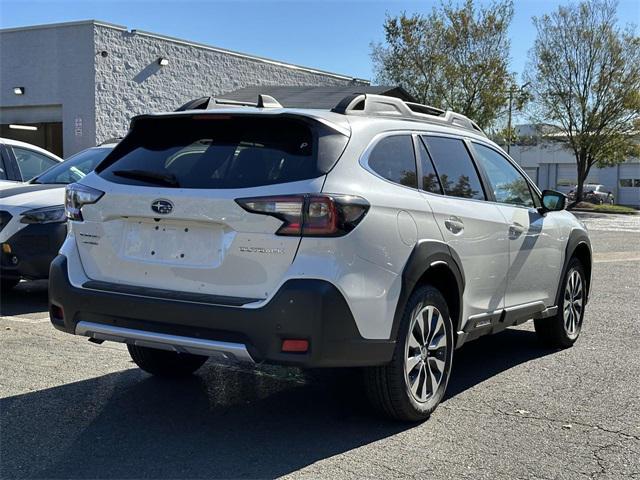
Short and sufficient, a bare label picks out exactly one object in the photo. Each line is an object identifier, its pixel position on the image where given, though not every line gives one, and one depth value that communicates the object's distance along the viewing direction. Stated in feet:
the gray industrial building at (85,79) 74.49
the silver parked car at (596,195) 152.76
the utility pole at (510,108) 119.14
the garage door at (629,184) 186.09
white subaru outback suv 11.97
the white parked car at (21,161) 30.94
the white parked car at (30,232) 24.56
